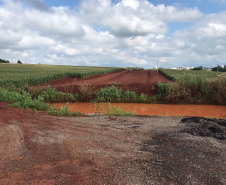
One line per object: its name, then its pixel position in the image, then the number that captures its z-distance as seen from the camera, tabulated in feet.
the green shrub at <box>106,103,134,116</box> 26.67
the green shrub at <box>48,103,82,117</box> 26.02
